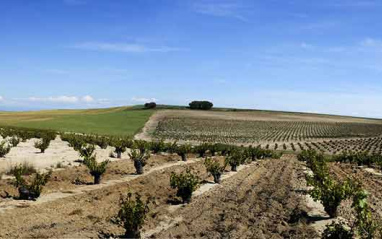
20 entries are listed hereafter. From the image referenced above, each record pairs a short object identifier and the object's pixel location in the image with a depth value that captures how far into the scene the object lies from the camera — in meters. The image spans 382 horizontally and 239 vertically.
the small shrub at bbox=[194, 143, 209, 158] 42.44
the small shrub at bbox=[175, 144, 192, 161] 37.06
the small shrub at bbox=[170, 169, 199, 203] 18.11
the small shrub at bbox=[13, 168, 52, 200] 17.69
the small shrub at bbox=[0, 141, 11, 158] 30.44
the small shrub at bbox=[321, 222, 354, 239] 11.36
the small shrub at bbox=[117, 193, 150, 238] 12.67
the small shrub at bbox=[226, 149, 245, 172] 30.80
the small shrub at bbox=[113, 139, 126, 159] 36.14
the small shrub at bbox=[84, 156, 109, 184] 22.46
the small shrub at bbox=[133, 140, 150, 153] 38.94
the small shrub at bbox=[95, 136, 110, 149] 43.69
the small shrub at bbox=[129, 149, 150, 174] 27.14
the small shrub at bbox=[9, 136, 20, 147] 37.79
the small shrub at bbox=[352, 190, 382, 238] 10.73
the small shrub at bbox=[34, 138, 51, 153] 35.71
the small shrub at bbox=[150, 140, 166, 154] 41.06
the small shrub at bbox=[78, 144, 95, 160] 26.31
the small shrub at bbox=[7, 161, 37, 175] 23.49
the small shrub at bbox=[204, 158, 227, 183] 23.91
